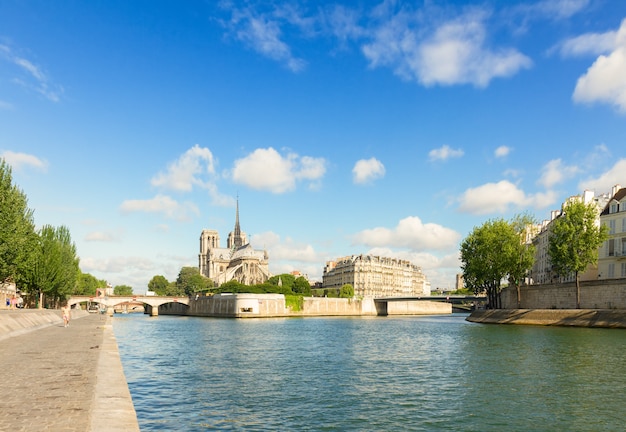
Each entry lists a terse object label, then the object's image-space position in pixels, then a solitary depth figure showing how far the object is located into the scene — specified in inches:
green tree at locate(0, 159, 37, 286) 2020.2
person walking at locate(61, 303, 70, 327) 1966.0
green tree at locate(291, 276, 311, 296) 6988.2
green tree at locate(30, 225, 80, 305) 2989.7
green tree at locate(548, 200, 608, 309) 2544.3
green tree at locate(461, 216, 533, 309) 3061.0
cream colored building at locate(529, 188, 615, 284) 2940.5
